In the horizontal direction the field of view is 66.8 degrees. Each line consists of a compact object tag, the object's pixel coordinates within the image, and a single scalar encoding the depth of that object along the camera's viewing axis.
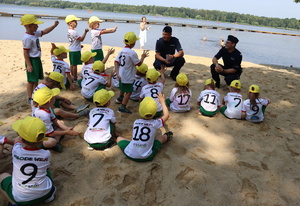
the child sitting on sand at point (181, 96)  4.80
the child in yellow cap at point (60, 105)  4.30
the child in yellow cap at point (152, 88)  4.79
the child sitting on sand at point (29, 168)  2.49
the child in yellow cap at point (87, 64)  5.57
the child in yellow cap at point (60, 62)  5.61
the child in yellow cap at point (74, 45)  6.20
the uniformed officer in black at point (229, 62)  6.39
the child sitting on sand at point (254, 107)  4.64
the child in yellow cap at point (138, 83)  5.59
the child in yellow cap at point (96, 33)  6.53
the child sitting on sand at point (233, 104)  4.78
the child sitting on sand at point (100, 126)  3.59
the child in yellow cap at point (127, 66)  4.86
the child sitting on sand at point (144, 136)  3.37
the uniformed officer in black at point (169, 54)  6.97
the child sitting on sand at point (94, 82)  5.23
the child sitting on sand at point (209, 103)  4.86
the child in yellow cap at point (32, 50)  4.75
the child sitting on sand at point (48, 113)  3.38
